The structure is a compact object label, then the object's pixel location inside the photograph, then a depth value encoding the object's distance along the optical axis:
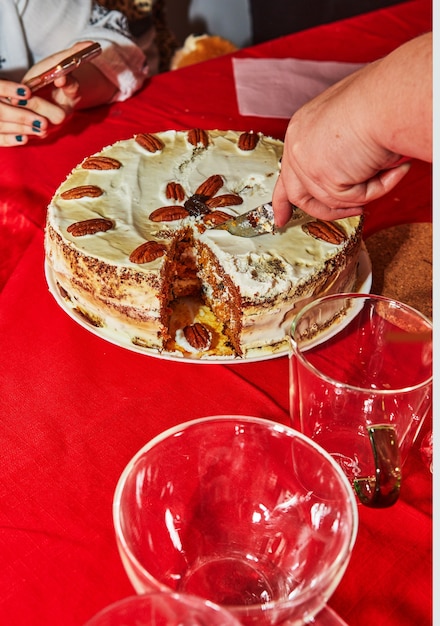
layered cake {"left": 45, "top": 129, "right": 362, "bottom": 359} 1.39
